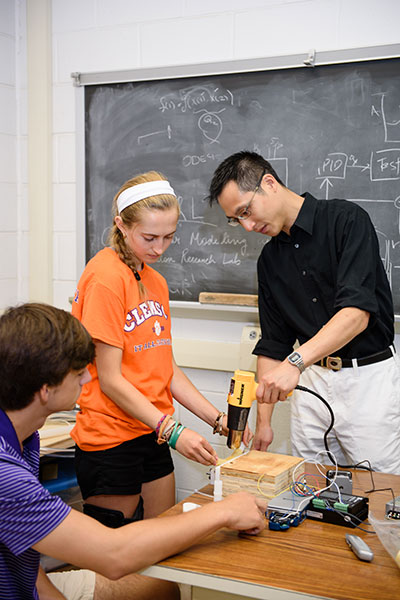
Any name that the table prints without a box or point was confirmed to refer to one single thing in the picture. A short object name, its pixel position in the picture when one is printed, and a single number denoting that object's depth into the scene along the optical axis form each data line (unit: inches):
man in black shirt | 83.0
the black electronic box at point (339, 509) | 59.2
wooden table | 47.6
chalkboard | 105.5
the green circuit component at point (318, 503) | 60.2
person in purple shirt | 48.1
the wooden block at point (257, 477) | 63.4
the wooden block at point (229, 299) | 112.5
